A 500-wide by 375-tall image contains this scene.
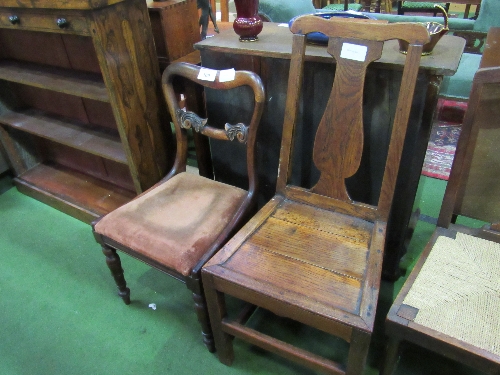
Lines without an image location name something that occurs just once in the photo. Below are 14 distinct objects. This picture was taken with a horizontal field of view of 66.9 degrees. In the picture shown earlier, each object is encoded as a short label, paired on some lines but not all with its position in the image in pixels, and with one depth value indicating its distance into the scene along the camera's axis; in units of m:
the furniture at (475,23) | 2.89
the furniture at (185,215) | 1.22
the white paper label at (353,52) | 1.09
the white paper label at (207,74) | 1.36
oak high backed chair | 0.99
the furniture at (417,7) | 4.19
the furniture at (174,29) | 1.59
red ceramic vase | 1.39
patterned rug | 2.30
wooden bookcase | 1.37
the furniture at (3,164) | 2.29
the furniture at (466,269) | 0.91
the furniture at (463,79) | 2.48
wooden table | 1.17
